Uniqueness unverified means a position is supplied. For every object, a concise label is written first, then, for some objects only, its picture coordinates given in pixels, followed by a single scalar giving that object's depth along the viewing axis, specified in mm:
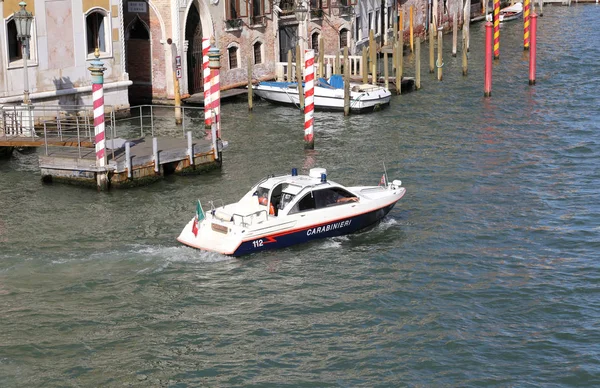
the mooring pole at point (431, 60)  52125
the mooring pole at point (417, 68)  46366
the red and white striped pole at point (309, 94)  34469
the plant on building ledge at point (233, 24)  45906
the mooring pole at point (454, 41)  57919
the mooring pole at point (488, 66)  44312
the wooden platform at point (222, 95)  43219
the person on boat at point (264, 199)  24820
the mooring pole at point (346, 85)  41281
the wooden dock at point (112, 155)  29781
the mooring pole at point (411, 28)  61088
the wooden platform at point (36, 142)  31195
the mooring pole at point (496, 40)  55812
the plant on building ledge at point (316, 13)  52344
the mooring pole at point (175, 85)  40219
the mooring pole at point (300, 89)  43500
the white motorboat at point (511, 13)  76875
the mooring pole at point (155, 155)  30264
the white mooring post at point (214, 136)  32219
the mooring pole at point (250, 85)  43312
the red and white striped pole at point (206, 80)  35344
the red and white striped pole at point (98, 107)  29031
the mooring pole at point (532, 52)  46875
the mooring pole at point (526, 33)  59309
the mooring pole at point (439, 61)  49969
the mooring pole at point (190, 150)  31500
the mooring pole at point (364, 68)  45031
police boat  23938
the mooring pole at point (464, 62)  50712
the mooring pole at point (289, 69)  45531
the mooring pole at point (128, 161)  29688
